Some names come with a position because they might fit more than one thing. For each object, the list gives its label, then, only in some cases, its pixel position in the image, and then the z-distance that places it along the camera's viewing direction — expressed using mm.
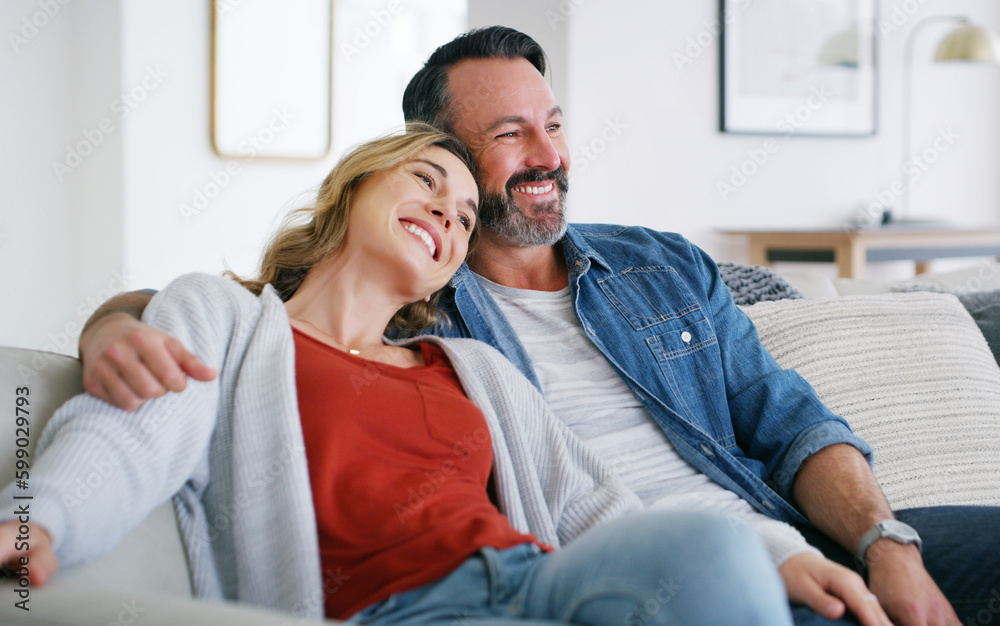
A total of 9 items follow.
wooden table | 3266
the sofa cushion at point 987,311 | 1659
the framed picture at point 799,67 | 3828
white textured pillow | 1399
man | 1146
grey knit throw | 1698
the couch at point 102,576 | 642
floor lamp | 3656
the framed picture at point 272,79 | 3688
